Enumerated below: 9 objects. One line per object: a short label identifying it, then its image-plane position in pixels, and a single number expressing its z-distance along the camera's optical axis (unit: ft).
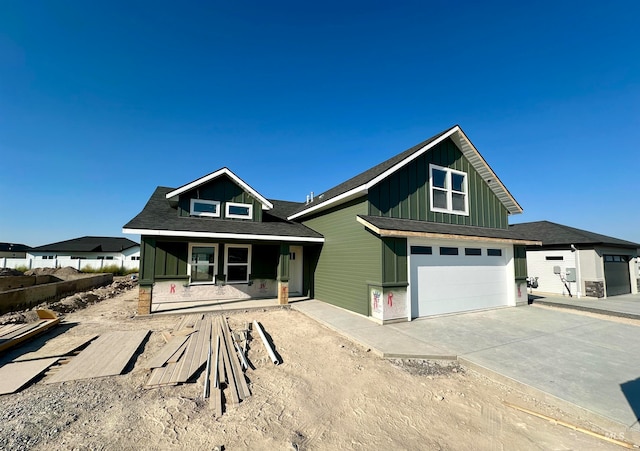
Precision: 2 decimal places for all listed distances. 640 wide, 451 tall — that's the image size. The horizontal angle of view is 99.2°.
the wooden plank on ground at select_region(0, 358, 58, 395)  13.94
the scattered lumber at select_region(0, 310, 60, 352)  19.38
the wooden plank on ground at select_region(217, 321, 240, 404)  13.47
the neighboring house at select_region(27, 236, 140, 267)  103.86
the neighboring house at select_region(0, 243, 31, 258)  144.60
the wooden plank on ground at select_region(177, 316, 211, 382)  15.85
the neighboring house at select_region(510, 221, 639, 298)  45.78
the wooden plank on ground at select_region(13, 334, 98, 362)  18.12
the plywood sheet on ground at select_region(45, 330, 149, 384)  15.67
